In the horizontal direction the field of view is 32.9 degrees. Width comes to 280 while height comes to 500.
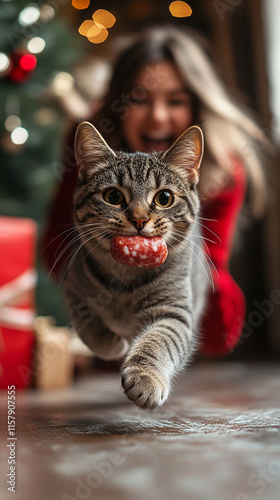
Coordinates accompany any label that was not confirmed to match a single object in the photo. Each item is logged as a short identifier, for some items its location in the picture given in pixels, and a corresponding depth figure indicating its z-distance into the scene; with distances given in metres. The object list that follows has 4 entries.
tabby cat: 0.43
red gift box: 1.26
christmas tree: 1.34
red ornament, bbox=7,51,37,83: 0.80
